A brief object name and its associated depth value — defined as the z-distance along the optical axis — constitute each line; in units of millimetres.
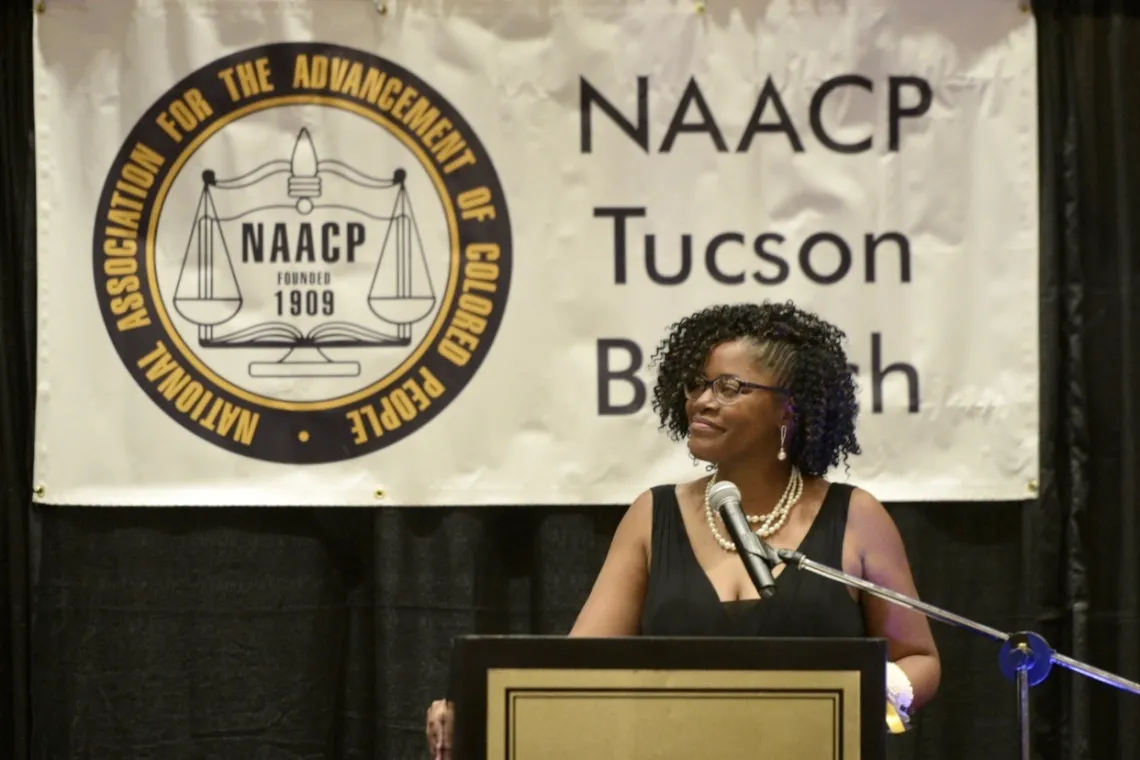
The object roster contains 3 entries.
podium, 5024
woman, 5825
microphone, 5400
